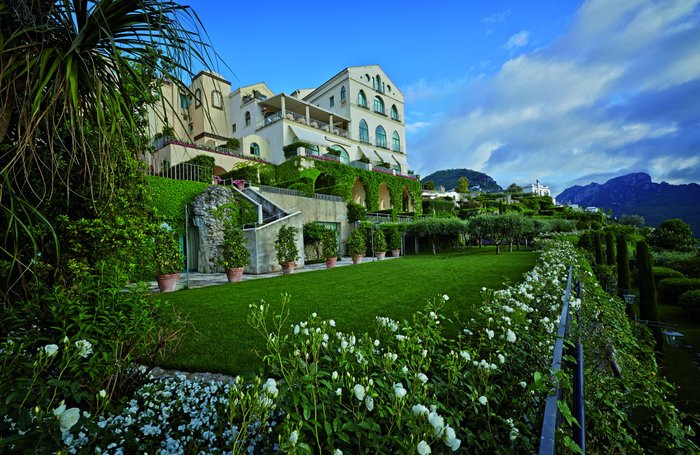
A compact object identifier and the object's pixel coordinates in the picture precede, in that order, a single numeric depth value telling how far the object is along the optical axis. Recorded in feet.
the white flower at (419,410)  3.21
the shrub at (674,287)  34.55
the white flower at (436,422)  2.98
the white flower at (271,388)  3.43
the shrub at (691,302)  29.32
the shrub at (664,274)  40.41
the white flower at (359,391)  3.41
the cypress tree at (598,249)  40.29
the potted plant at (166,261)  24.55
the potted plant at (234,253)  29.81
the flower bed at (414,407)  3.53
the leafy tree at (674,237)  62.54
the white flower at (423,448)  2.79
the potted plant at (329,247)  42.93
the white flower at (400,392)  3.30
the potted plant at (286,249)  35.78
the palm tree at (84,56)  4.52
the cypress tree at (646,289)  25.72
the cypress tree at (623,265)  32.40
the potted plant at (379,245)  57.00
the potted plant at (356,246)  48.16
